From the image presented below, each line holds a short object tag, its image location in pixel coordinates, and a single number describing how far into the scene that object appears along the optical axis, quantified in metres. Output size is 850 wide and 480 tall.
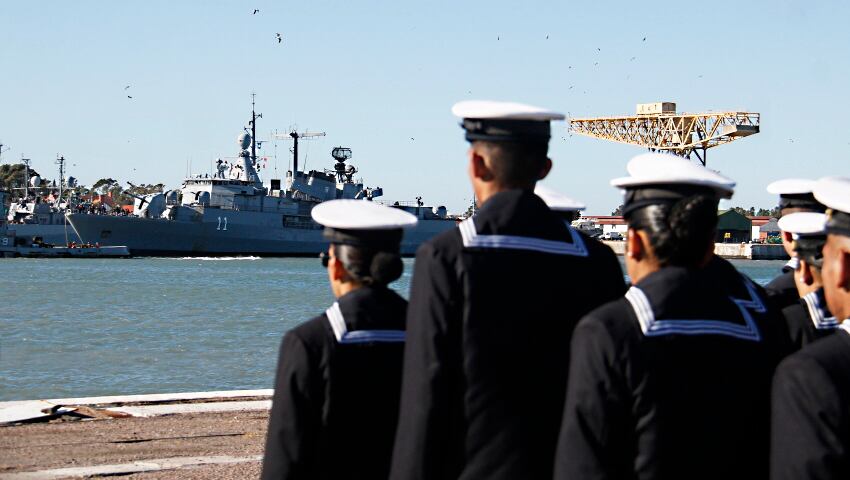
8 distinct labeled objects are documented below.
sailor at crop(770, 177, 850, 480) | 4.27
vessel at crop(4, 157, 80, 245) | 146.11
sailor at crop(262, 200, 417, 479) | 5.61
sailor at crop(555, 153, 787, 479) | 4.48
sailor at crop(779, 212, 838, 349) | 7.04
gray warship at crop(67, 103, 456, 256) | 141.75
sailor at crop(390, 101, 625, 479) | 4.96
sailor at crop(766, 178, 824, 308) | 8.76
